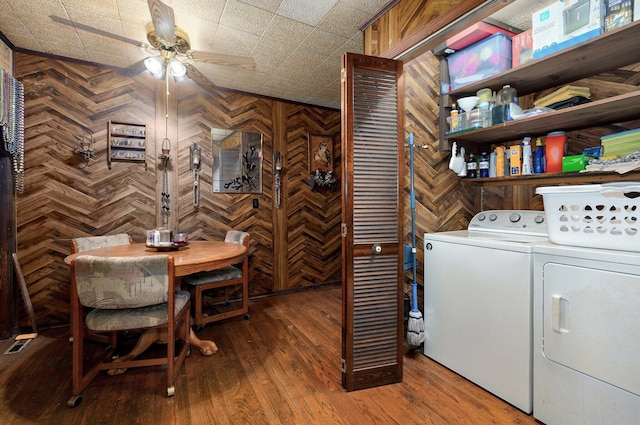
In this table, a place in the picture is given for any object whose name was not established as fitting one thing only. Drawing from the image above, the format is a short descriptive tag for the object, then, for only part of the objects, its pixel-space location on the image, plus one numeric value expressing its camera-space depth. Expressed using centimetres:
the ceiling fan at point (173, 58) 207
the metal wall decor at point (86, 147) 286
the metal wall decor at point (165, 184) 323
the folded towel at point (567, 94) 175
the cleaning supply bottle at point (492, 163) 226
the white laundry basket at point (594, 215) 133
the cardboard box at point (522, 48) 185
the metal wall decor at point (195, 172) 336
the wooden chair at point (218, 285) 274
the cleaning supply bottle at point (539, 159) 203
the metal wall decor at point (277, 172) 379
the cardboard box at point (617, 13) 142
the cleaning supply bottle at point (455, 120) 220
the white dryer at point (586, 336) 127
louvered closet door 180
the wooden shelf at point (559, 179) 175
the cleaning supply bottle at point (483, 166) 231
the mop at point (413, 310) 217
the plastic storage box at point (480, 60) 198
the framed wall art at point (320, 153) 407
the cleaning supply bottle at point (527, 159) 205
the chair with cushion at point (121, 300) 165
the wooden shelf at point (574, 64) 148
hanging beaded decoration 228
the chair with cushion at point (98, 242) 246
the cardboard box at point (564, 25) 152
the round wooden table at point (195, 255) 199
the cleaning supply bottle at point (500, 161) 222
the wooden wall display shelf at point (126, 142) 302
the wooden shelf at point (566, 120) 153
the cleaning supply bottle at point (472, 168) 231
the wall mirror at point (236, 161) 352
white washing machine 161
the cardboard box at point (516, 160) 211
